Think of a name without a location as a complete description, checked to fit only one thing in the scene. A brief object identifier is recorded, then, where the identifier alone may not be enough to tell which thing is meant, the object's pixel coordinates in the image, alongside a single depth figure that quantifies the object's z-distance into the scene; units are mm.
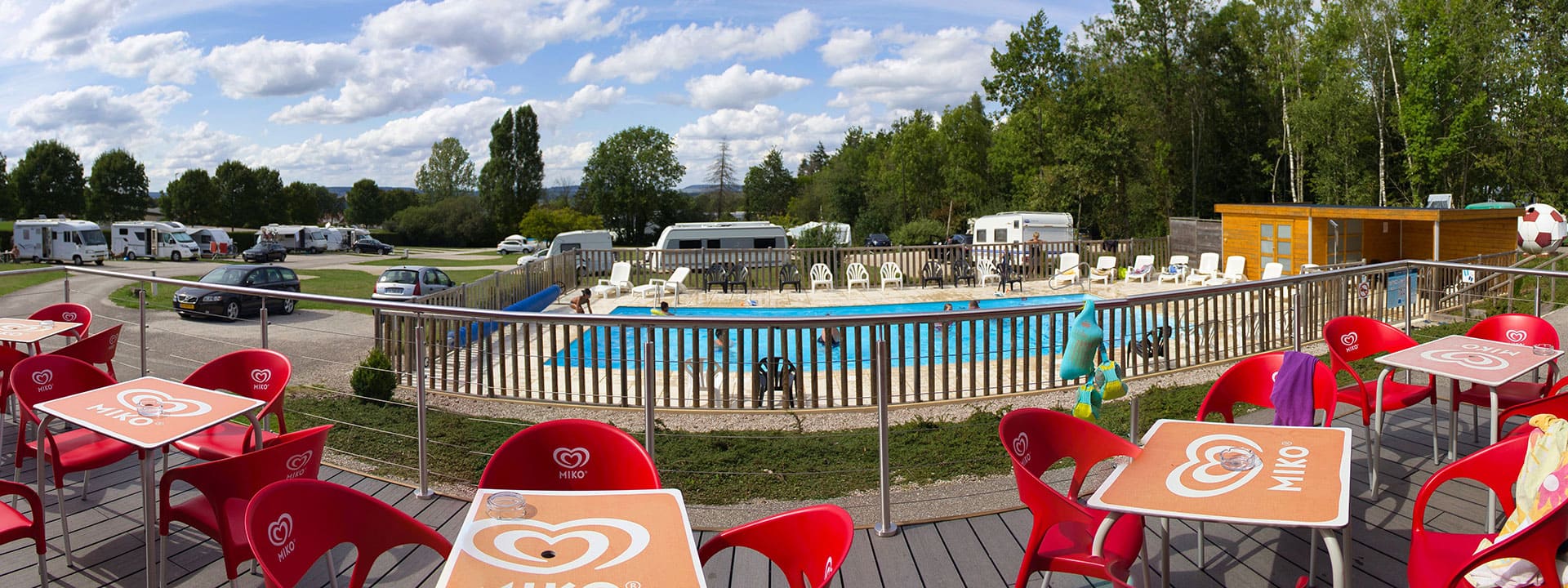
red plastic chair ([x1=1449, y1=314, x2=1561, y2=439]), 4492
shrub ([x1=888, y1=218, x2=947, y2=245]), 39469
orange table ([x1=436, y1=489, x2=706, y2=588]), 2094
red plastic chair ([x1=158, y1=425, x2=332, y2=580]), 2584
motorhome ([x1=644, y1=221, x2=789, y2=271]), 26062
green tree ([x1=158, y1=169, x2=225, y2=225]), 60219
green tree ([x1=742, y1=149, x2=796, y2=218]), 73069
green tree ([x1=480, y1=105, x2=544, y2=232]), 61438
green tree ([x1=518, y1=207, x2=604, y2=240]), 50281
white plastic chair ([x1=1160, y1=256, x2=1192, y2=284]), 21750
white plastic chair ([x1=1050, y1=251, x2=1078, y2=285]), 21656
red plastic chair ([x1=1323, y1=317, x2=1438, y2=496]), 4488
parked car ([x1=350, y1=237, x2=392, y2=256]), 52094
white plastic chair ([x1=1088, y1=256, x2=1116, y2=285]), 21656
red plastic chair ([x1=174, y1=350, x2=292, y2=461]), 3930
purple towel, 3510
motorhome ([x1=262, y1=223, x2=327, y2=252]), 50594
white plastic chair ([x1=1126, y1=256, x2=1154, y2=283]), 21781
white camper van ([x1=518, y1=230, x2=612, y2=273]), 30386
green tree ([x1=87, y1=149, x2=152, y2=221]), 60938
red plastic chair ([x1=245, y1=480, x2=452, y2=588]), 2135
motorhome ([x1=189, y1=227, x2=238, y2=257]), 43312
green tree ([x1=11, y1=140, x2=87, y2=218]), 55656
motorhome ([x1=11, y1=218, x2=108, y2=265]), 34000
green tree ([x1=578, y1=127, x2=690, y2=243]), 62656
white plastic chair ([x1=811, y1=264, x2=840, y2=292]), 21391
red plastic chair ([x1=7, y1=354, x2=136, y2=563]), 3522
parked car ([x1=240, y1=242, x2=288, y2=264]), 38750
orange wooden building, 19766
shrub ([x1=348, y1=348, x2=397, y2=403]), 8574
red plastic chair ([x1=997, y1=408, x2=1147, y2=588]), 2564
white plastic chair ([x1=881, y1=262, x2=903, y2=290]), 21375
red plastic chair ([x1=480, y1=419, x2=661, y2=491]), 2980
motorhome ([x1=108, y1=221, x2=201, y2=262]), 38562
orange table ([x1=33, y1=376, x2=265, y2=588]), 3074
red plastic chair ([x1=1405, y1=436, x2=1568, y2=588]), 2121
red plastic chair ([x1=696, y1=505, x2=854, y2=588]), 2201
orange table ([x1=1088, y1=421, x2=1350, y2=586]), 2332
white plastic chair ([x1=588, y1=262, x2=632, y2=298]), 20234
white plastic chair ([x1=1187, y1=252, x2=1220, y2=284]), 21417
